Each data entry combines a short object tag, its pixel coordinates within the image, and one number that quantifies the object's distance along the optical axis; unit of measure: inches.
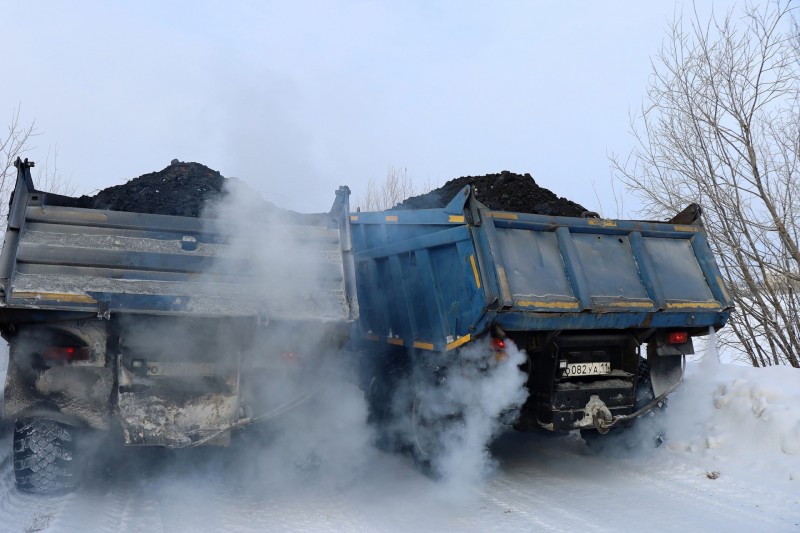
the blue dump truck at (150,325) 186.7
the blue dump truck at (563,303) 202.7
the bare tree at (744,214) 357.1
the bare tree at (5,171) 553.3
